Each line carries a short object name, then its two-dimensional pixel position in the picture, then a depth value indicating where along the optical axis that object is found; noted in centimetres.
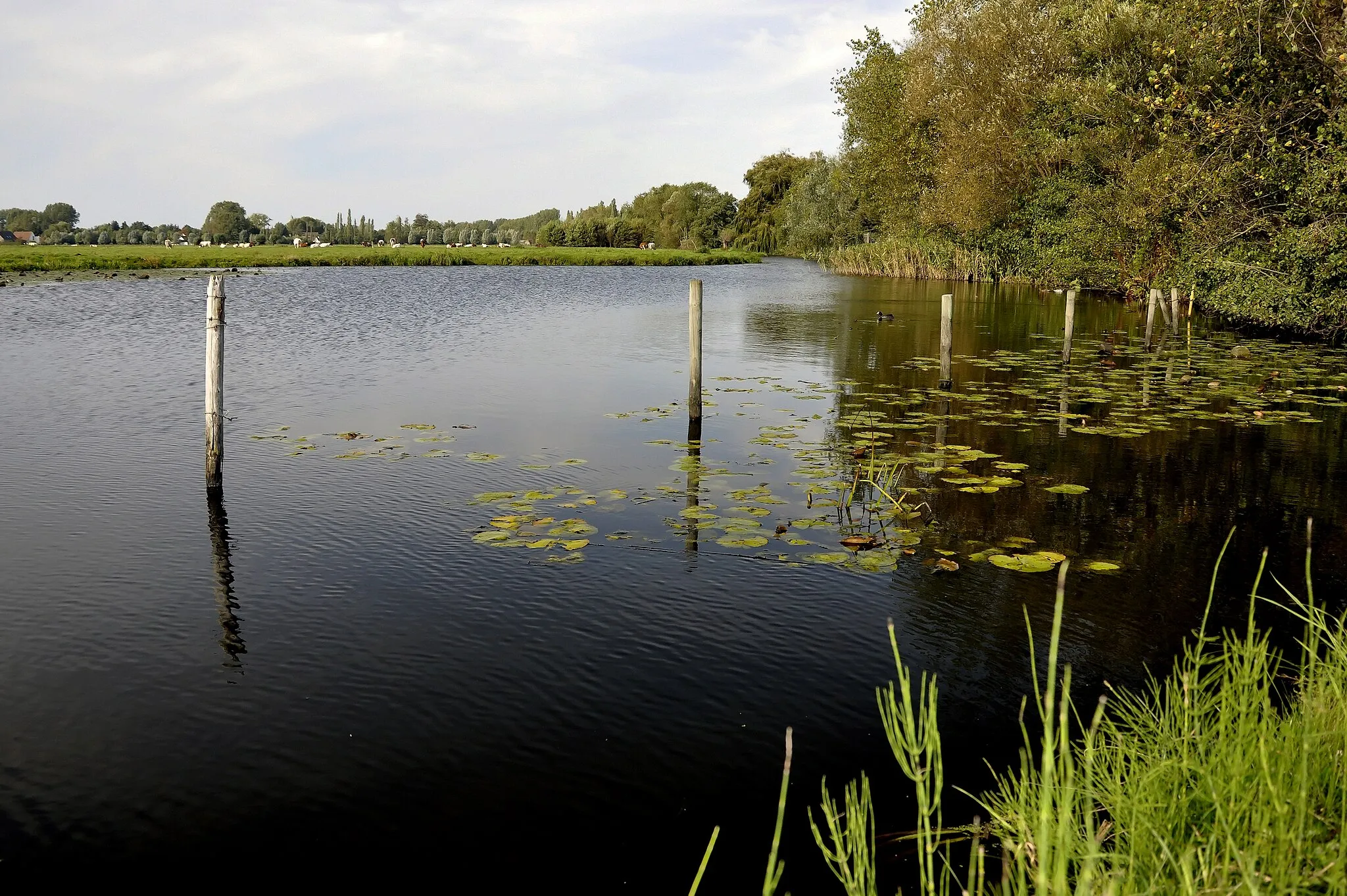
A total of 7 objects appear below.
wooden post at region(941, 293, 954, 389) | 2294
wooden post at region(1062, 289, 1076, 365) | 2695
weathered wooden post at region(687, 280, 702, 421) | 1852
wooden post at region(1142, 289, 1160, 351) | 3136
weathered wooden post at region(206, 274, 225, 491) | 1360
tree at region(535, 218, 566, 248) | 17550
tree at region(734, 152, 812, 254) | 15712
